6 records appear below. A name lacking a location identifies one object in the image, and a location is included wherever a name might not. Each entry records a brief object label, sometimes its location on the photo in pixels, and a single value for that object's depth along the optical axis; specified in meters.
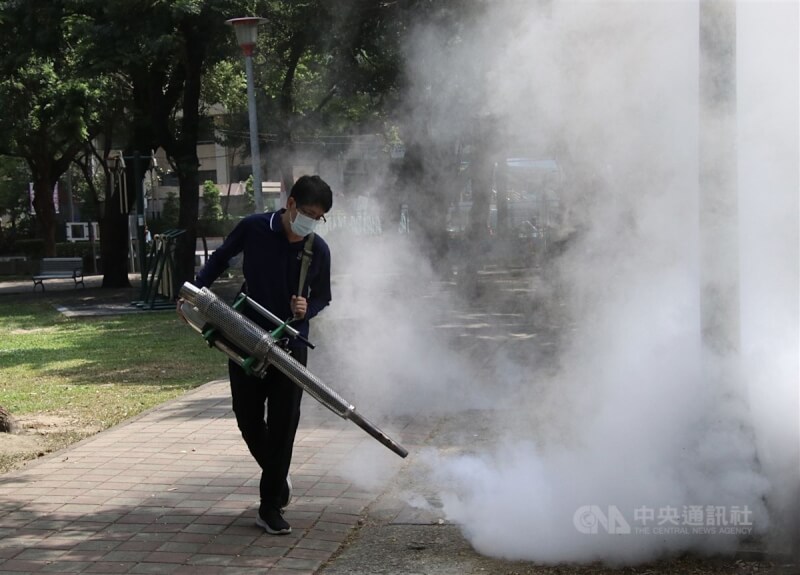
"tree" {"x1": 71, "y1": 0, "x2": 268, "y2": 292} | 16.03
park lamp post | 13.01
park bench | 23.97
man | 4.47
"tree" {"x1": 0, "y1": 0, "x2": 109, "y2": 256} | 17.69
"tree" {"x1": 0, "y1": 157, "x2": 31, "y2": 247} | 43.09
